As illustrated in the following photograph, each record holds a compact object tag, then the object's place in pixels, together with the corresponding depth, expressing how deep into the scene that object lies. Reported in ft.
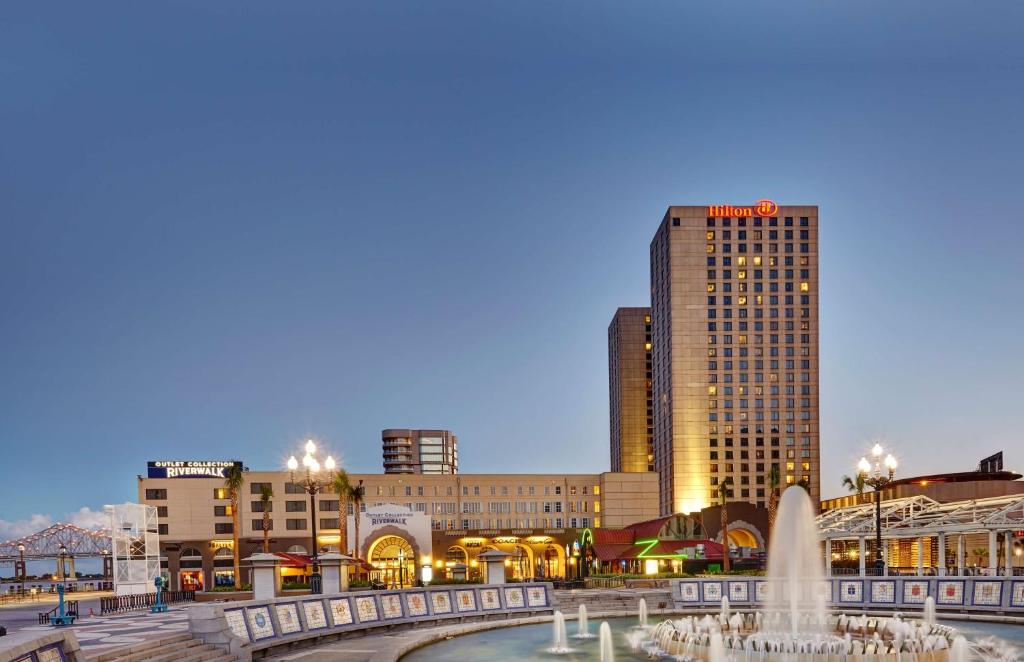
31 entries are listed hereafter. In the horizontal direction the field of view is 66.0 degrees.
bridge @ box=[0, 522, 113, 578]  501.93
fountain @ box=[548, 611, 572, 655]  81.71
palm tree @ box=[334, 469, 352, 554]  226.79
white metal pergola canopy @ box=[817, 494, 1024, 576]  160.66
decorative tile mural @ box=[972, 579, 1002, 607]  105.87
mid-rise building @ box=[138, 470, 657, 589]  251.19
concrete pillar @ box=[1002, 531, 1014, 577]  147.51
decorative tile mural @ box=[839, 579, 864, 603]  116.06
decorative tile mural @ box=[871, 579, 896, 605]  113.39
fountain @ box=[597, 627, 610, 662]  76.79
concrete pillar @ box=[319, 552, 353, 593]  105.50
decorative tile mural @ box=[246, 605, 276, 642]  79.87
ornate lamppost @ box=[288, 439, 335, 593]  109.09
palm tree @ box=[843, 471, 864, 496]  161.91
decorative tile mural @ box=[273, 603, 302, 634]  84.02
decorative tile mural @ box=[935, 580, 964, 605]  109.60
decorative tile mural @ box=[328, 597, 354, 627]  91.81
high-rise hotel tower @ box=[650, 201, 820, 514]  441.27
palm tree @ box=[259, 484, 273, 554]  222.07
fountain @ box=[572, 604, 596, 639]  92.82
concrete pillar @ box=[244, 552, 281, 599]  94.79
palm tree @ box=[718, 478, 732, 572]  194.91
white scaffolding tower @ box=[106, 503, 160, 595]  191.93
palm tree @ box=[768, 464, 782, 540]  230.34
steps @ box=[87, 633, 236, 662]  64.39
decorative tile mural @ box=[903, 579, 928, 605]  111.14
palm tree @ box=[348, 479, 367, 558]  241.61
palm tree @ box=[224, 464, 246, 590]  212.23
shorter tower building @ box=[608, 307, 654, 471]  597.52
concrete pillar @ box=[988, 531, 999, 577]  162.32
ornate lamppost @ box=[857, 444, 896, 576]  124.36
